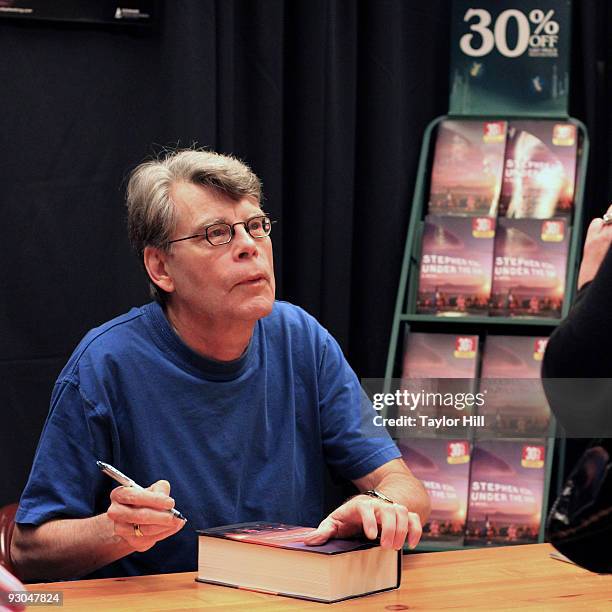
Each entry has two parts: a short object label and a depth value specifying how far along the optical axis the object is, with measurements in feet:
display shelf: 14.81
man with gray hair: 11.34
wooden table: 9.62
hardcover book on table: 9.71
